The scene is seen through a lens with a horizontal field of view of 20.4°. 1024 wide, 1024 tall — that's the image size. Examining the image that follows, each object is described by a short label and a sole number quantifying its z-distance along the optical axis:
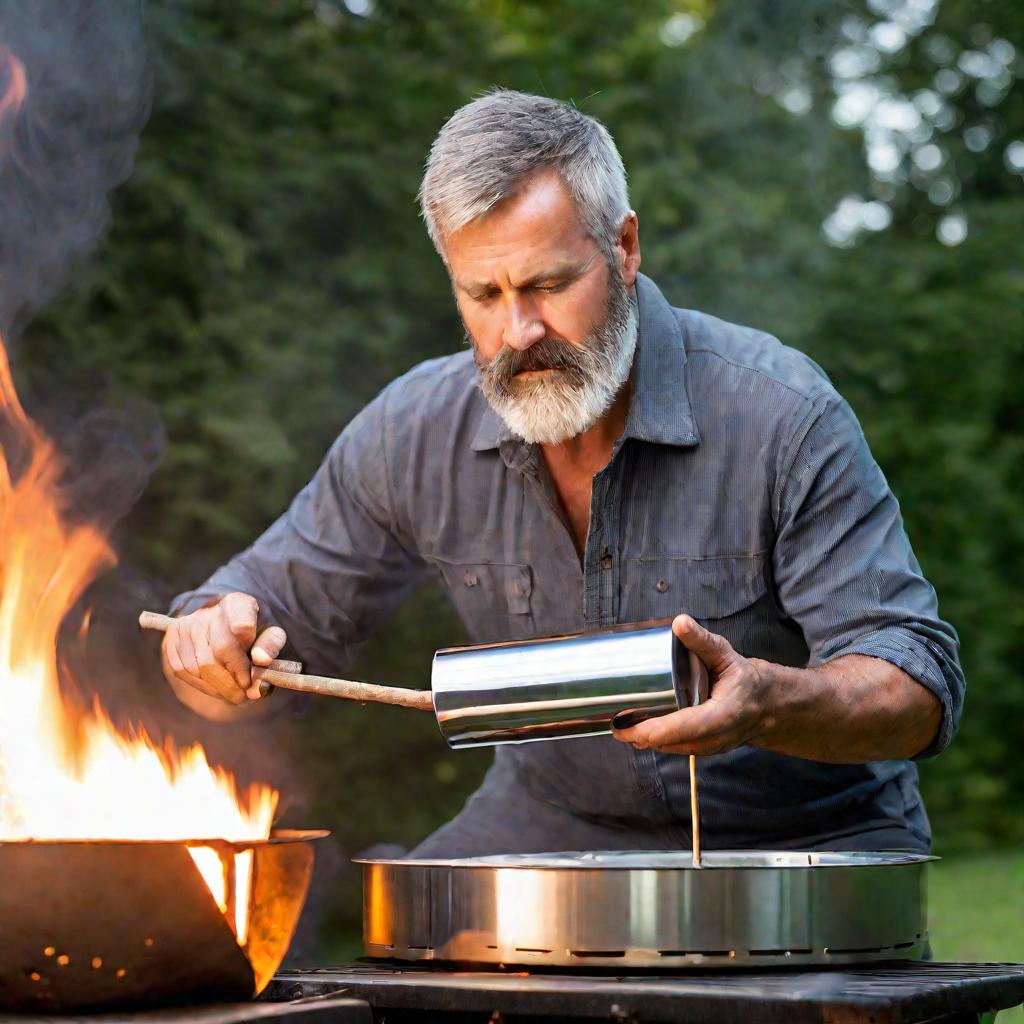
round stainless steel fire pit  1.82
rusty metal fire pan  1.74
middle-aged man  2.09
